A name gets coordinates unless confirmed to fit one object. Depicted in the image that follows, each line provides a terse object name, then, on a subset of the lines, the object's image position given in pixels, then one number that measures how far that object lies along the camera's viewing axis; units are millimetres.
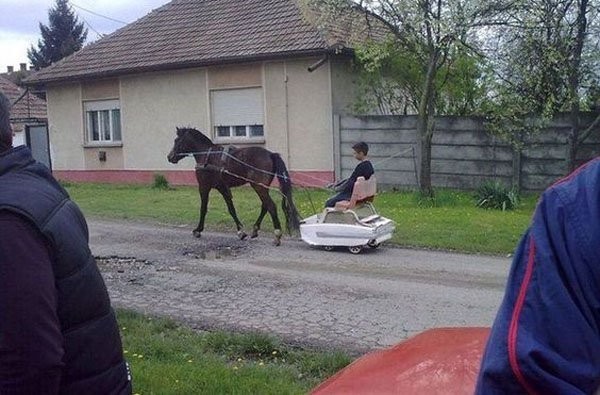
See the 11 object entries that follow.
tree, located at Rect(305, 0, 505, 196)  15031
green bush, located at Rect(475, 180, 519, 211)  14812
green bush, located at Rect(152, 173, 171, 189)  21061
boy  11352
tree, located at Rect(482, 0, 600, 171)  14992
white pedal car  10977
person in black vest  2160
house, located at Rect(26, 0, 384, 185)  19328
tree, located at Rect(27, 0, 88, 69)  56938
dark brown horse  12266
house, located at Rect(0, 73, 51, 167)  24078
